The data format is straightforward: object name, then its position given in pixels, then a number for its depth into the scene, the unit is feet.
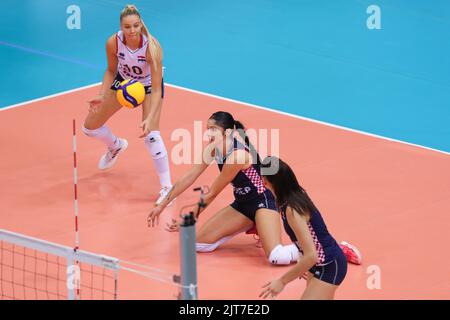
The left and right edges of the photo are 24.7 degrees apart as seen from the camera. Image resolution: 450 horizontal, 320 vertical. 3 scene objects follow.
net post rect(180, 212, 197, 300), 25.20
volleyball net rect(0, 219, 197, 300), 34.40
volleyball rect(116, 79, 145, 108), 41.27
